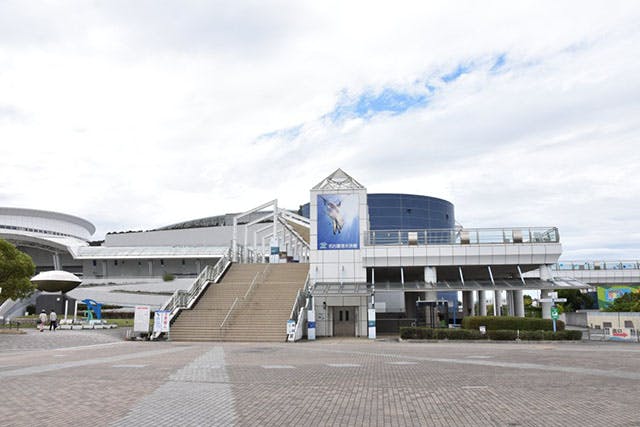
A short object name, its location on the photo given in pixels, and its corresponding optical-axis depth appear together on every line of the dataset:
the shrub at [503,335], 27.31
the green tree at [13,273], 37.44
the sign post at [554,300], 28.27
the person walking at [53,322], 33.38
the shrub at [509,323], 28.80
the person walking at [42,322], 32.53
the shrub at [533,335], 26.98
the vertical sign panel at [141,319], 27.88
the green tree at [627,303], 38.79
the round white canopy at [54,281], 44.30
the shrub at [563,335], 26.98
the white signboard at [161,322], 27.59
